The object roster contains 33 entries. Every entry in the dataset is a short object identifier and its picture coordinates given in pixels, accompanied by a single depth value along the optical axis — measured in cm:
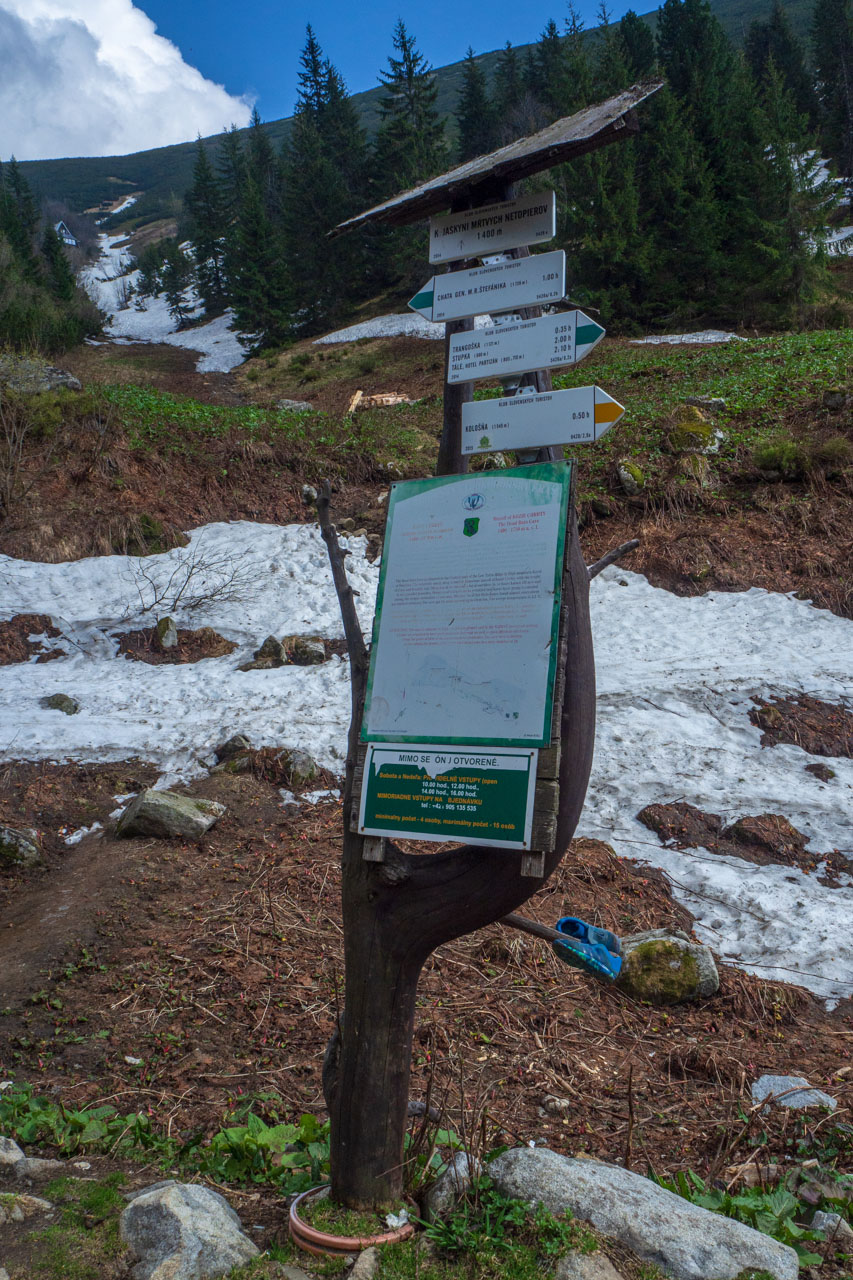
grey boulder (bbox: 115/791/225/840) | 616
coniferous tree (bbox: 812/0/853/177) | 4381
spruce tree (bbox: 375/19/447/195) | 3966
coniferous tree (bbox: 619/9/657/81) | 4375
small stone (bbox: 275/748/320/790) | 720
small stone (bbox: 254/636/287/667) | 957
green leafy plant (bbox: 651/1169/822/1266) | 249
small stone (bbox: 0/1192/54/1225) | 247
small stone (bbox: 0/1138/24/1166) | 287
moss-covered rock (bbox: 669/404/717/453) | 1270
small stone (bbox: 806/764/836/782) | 677
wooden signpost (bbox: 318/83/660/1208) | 232
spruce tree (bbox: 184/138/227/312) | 5394
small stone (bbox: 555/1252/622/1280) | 212
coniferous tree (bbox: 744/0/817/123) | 4672
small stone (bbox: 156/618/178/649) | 997
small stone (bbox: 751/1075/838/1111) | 346
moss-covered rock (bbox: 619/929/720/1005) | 452
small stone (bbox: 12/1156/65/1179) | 284
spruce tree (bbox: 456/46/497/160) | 4766
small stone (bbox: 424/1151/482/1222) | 244
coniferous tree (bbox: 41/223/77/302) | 4212
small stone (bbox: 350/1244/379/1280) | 216
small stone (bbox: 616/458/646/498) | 1229
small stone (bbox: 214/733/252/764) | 751
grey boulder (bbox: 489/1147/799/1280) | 220
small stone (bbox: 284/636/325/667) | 959
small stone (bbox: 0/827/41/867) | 568
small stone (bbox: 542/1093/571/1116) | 354
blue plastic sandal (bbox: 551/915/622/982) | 246
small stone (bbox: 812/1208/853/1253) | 249
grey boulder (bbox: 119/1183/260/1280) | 217
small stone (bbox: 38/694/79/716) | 829
